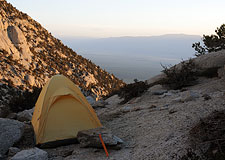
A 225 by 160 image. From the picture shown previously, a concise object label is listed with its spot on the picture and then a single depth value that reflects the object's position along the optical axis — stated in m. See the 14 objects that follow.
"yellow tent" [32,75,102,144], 7.49
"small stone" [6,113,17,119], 11.02
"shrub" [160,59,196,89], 13.07
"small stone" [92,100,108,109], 13.39
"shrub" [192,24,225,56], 19.56
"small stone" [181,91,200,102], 8.86
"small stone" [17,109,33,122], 10.66
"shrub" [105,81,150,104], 13.17
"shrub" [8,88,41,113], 15.47
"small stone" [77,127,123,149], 6.26
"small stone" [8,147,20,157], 6.45
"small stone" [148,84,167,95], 12.55
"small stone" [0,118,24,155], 6.69
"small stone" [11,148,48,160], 5.53
